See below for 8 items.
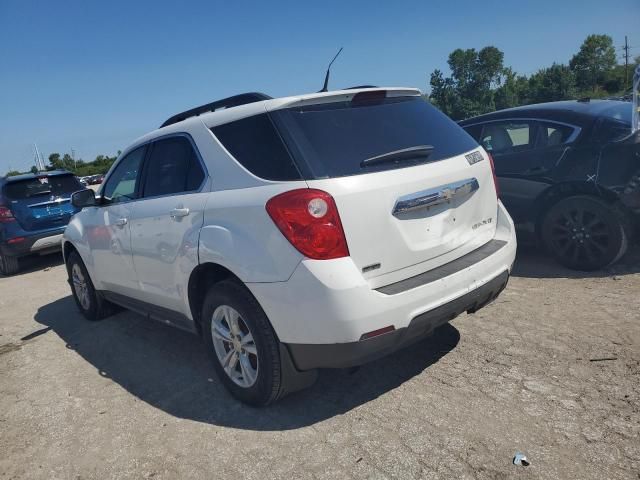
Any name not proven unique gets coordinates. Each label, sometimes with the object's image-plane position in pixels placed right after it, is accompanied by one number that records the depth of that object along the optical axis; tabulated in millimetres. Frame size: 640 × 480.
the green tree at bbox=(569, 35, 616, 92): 90938
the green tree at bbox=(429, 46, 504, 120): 97375
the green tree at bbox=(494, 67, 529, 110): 91144
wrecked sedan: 4719
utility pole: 77094
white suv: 2588
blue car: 8664
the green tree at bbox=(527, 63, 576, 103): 83438
